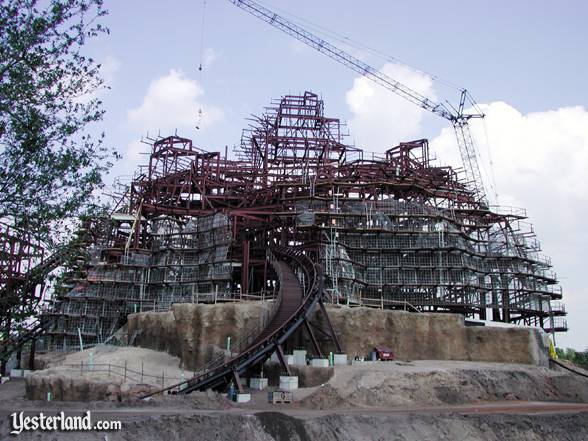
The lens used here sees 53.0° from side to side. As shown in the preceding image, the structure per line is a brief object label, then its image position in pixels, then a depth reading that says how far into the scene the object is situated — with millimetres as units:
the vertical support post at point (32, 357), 67312
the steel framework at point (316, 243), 71812
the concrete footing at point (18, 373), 67375
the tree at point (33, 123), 16078
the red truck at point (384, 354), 52781
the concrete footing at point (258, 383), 46750
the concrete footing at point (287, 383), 44719
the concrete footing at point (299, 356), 50125
